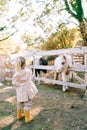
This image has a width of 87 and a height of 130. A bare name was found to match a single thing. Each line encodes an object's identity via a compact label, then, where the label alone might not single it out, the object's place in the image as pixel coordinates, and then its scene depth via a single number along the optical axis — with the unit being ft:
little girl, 8.47
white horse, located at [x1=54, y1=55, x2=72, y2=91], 13.88
